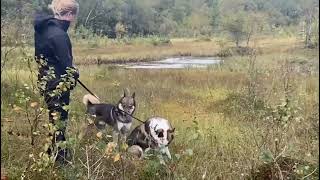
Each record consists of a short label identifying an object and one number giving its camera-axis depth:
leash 4.07
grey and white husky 4.07
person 3.87
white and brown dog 3.90
